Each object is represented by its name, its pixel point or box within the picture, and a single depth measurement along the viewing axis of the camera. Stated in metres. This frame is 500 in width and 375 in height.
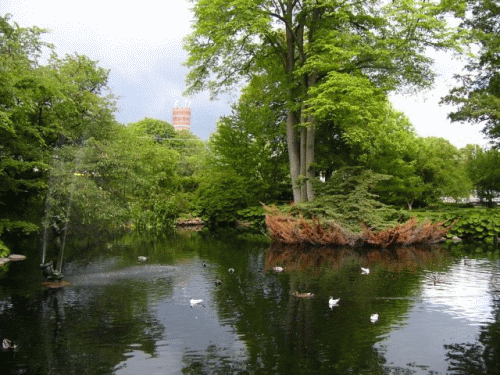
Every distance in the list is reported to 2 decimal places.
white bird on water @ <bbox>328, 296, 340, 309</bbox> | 10.05
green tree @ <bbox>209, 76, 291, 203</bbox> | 32.22
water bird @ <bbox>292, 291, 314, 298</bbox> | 10.90
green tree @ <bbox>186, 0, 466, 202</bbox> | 21.81
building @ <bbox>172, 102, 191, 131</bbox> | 199.88
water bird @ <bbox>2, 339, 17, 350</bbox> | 7.25
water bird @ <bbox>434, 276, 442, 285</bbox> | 12.67
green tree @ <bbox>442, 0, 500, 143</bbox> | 22.05
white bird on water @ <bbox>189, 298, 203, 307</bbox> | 10.18
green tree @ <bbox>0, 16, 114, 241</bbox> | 16.32
